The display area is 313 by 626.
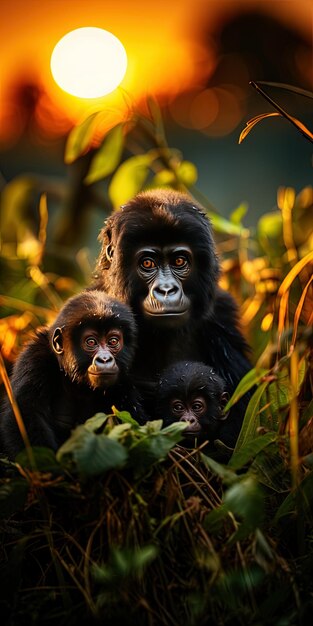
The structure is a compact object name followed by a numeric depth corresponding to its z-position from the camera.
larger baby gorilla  8.04
